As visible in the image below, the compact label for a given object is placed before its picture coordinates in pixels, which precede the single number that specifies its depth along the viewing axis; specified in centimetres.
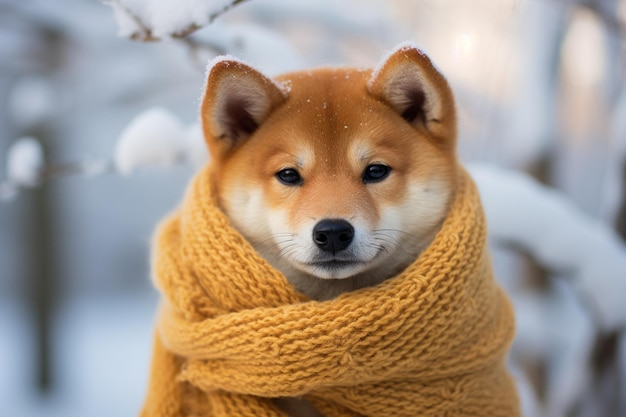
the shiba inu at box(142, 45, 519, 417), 96
